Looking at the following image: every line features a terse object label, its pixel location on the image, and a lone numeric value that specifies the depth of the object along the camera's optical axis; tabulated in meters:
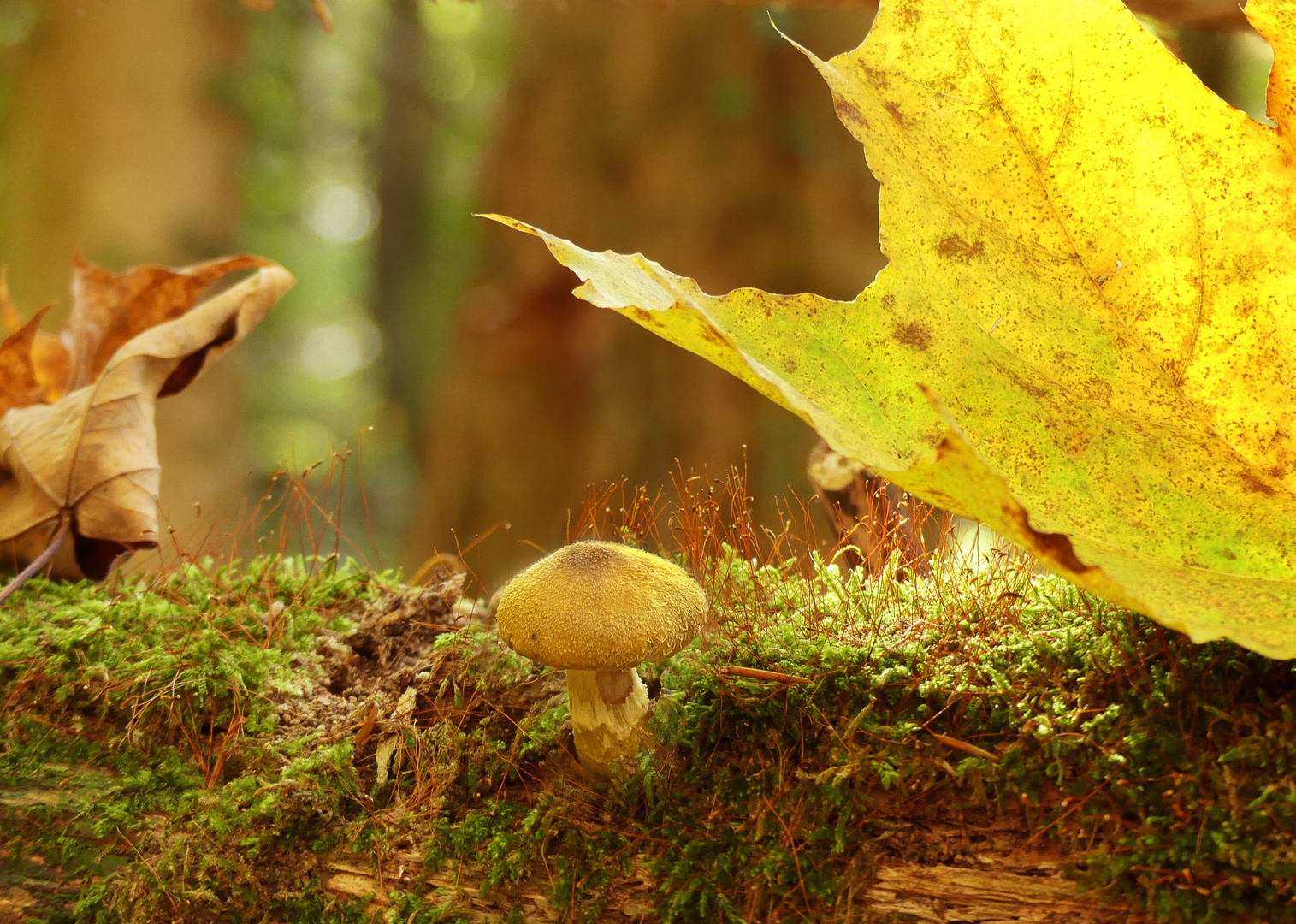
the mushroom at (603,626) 0.44
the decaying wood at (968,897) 0.42
